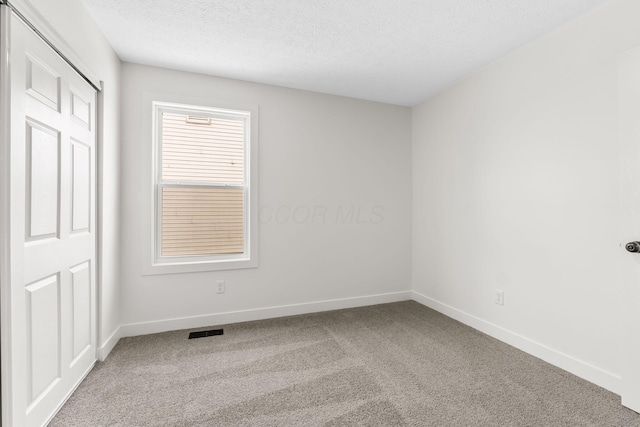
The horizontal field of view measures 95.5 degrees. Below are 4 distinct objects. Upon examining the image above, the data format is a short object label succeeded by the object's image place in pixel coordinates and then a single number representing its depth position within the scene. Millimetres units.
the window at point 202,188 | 2818
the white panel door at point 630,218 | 1669
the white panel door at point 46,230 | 1319
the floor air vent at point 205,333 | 2635
